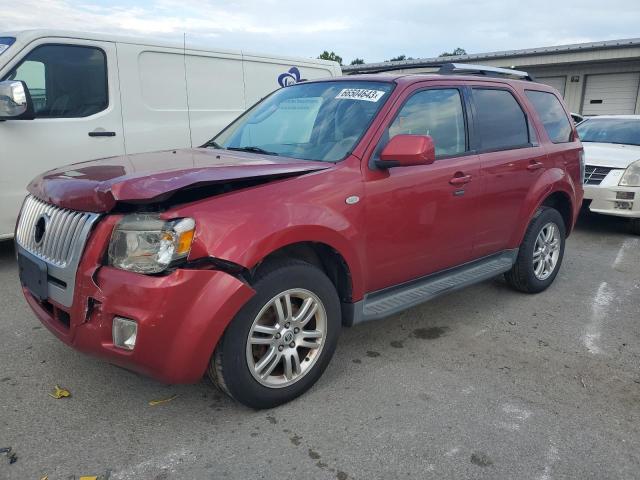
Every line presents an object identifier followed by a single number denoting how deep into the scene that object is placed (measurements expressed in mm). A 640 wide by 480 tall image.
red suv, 2408
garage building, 18641
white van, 5012
